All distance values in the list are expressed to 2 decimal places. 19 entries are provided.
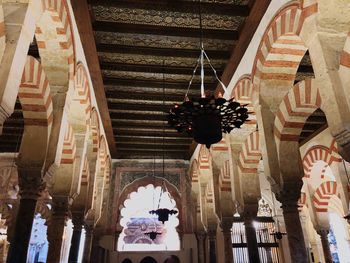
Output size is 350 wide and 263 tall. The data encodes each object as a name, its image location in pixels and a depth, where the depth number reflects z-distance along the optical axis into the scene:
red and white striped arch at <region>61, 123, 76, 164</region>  5.45
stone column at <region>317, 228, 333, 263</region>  7.35
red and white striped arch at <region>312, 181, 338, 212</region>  8.12
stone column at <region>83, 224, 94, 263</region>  7.30
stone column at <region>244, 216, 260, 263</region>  5.34
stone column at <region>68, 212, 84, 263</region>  6.28
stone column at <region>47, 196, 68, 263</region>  4.75
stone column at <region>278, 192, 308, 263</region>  3.90
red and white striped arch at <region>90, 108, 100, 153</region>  6.83
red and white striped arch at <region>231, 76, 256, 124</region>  5.32
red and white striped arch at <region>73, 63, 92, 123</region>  5.28
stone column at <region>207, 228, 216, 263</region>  8.73
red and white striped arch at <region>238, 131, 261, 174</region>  6.08
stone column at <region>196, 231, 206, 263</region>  9.41
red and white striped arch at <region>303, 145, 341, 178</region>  7.55
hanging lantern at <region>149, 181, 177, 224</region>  6.74
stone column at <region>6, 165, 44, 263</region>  3.52
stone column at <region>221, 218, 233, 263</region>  6.60
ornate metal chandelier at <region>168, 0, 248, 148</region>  2.78
